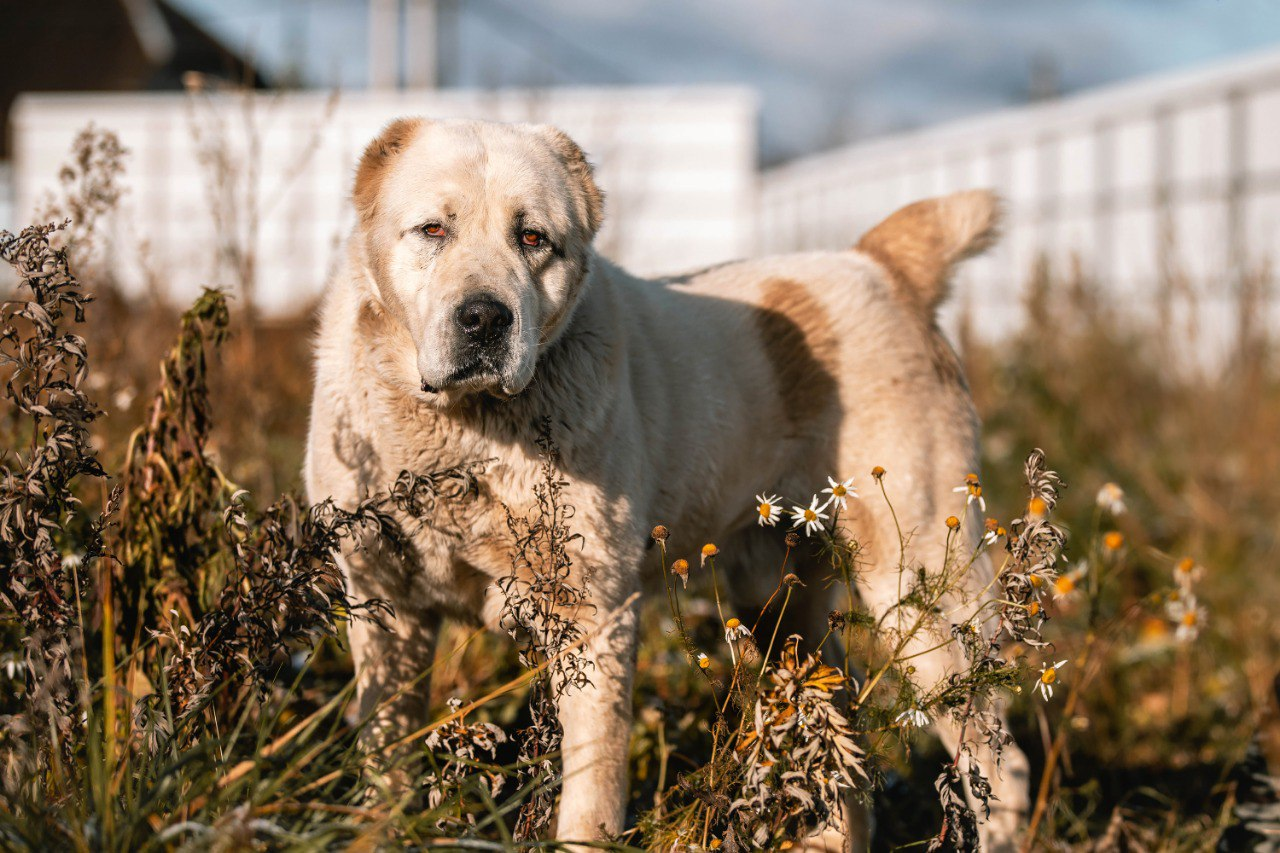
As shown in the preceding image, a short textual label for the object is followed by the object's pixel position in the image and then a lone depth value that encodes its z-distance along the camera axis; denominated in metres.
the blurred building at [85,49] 22.92
